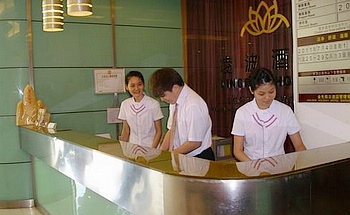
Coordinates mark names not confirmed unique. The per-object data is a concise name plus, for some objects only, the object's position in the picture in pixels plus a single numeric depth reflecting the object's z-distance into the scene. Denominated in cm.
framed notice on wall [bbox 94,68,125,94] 530
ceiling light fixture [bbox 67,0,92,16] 312
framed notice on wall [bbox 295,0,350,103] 252
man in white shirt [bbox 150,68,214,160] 283
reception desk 148
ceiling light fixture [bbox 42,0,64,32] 353
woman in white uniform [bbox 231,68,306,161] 271
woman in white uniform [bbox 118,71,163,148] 411
